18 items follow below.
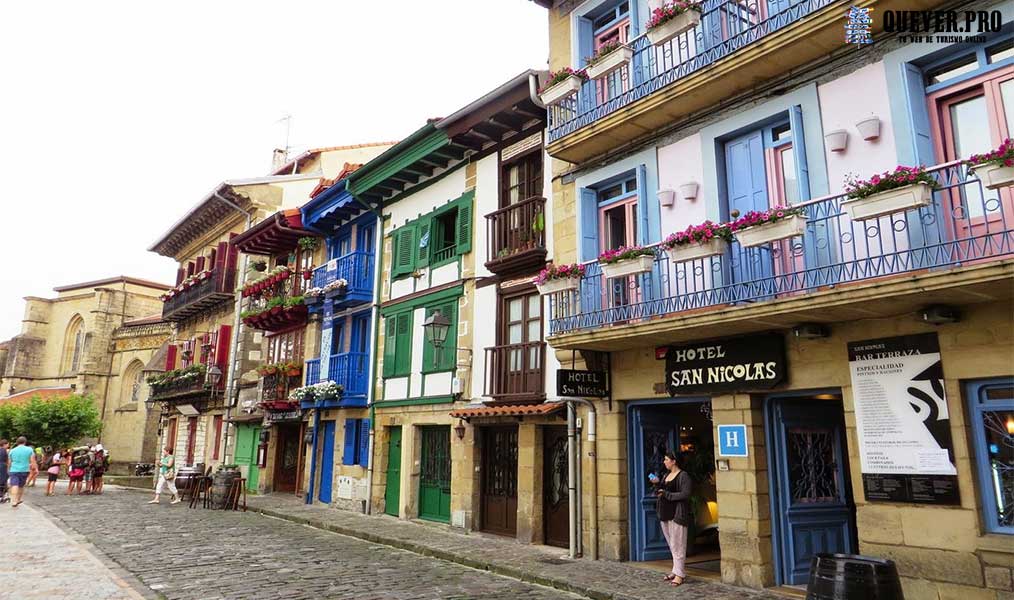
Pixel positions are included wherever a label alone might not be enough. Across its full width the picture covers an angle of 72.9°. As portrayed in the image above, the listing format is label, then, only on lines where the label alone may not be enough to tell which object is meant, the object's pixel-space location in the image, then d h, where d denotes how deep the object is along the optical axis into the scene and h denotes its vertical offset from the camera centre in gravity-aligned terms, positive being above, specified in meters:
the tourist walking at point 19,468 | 18.50 -0.66
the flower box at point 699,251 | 8.61 +2.47
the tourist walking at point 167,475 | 20.22 -0.90
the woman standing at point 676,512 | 9.05 -0.84
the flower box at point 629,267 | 9.50 +2.49
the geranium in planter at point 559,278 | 10.84 +2.66
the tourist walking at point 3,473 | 19.38 -0.83
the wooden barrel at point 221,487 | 18.38 -1.10
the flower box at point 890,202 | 6.57 +2.39
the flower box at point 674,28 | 9.42 +5.75
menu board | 7.24 +0.31
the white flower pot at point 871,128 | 7.92 +3.65
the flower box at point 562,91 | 11.57 +5.98
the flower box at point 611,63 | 10.62 +5.93
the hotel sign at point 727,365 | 8.88 +1.12
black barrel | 5.11 -0.97
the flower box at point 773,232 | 7.64 +2.43
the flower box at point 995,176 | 5.99 +2.37
